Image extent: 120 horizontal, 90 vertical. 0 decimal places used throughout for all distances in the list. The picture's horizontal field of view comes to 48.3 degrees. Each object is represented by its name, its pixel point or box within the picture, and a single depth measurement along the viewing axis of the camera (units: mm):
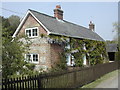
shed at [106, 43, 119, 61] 30081
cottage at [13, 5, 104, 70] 14484
